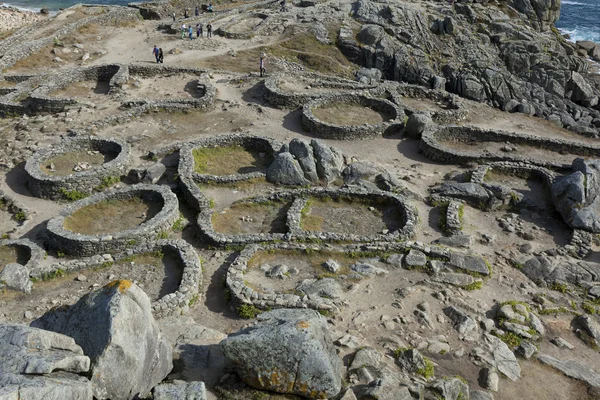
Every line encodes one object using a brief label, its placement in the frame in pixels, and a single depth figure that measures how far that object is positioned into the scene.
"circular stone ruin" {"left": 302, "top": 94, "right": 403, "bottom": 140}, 30.34
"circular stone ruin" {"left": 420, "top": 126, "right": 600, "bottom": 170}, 28.28
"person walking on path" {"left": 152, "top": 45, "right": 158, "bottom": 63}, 40.72
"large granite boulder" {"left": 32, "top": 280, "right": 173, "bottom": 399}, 9.87
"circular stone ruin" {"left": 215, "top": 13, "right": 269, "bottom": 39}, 49.09
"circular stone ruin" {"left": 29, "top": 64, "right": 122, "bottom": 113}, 31.70
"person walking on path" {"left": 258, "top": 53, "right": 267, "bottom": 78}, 39.31
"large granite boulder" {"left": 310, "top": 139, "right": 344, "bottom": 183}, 25.26
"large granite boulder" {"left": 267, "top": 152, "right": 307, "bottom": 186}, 24.69
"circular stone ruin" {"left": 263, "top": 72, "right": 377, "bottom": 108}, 34.16
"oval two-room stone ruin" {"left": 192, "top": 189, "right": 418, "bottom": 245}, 19.97
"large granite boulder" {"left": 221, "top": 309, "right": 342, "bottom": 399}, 11.15
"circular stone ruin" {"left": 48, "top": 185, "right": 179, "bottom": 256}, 19.44
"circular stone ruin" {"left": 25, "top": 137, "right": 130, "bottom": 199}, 23.36
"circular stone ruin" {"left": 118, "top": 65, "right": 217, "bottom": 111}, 32.50
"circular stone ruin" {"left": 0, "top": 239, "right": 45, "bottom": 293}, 17.30
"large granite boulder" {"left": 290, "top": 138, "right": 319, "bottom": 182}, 24.98
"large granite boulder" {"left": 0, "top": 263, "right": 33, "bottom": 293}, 17.22
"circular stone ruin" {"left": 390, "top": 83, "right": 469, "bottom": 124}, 34.16
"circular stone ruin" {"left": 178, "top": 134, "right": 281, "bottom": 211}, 24.27
